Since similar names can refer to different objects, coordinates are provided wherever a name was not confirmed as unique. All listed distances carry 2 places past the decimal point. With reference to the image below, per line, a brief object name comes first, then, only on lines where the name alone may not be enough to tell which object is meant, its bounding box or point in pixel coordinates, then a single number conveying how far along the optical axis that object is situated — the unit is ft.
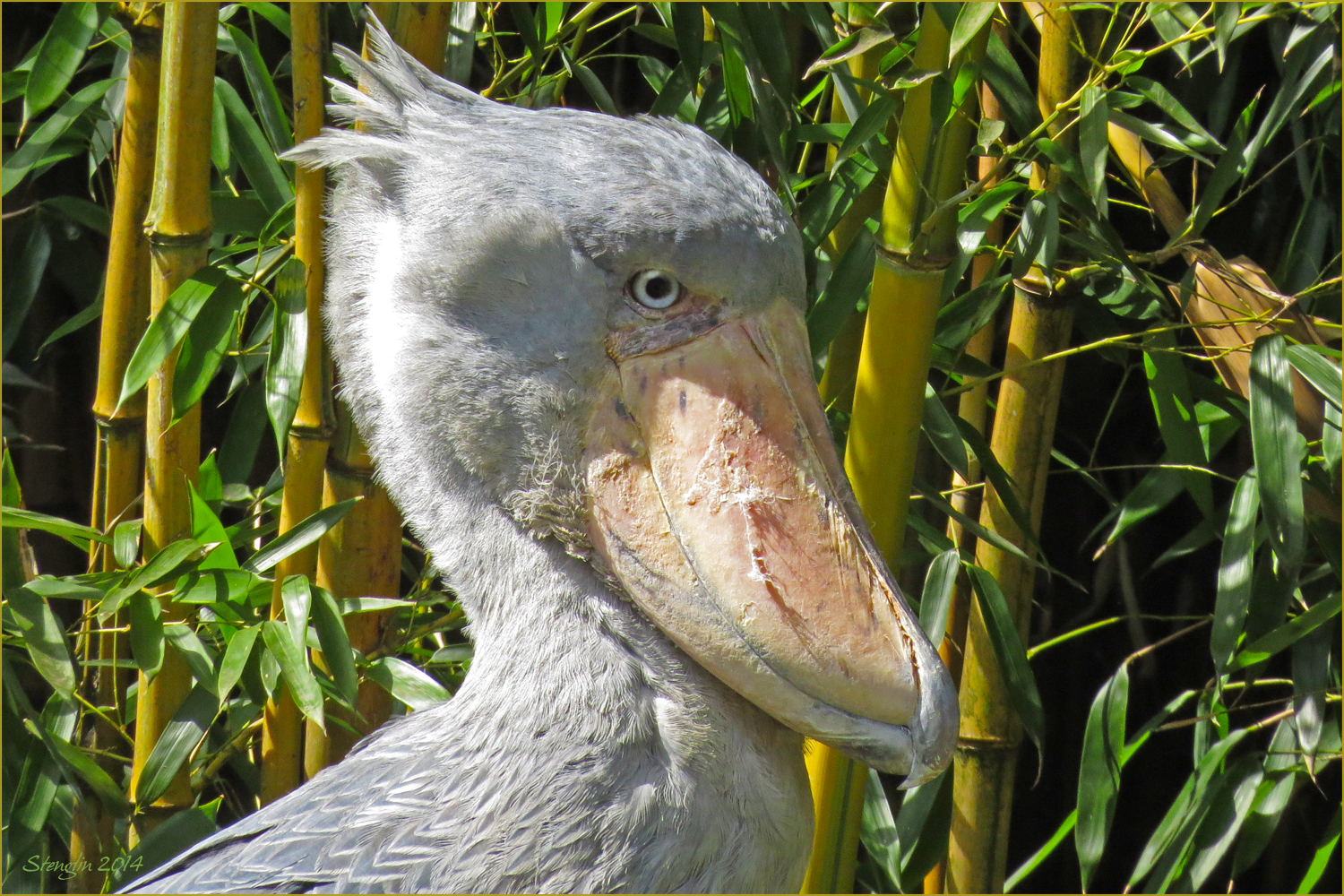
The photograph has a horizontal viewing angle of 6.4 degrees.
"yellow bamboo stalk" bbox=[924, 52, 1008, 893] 18.09
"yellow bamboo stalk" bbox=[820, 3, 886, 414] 17.71
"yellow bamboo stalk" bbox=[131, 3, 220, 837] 17.55
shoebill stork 16.91
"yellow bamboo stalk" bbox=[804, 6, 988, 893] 17.25
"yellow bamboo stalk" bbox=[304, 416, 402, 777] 17.77
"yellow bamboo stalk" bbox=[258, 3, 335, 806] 17.61
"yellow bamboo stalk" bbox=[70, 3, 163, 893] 17.86
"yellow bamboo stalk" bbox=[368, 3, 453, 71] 17.49
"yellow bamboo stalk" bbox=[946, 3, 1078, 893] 17.92
